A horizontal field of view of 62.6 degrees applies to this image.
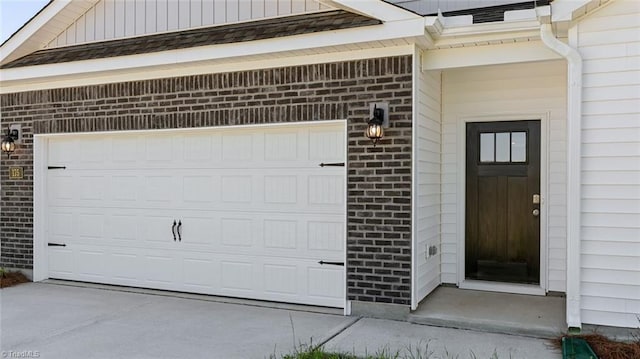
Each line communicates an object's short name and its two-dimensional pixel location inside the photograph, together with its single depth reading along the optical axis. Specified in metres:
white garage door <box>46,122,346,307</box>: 5.98
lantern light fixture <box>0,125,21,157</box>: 7.57
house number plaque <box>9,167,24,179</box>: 7.68
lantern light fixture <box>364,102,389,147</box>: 5.38
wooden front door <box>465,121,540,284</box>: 6.38
